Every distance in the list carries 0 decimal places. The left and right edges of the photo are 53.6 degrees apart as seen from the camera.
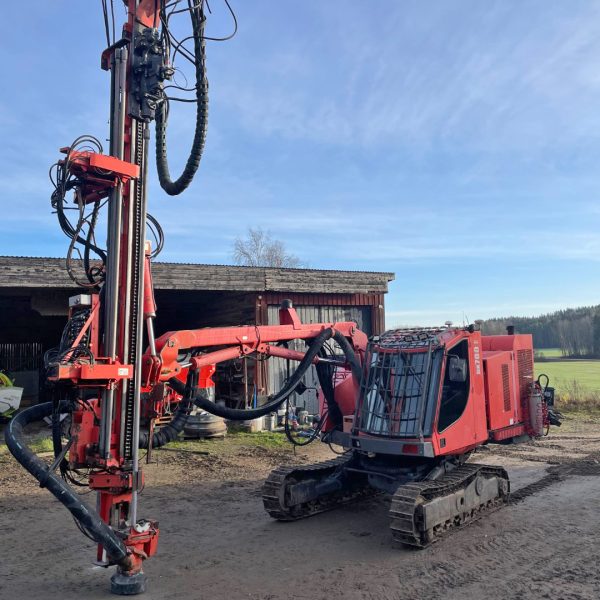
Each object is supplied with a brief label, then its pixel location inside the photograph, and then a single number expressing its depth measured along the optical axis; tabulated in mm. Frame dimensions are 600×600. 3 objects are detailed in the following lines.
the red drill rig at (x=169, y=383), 5613
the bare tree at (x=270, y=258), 45625
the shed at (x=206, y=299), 14586
